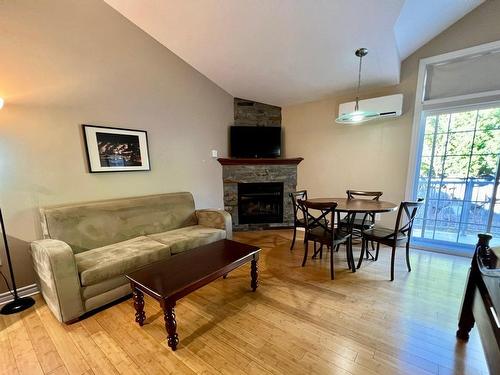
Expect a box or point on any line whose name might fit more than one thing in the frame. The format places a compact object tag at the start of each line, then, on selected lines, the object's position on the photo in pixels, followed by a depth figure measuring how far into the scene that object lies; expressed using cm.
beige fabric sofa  171
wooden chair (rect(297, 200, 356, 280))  233
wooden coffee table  145
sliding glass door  272
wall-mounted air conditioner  305
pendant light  236
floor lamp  188
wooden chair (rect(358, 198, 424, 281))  228
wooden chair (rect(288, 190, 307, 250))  297
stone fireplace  406
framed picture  243
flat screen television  403
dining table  232
